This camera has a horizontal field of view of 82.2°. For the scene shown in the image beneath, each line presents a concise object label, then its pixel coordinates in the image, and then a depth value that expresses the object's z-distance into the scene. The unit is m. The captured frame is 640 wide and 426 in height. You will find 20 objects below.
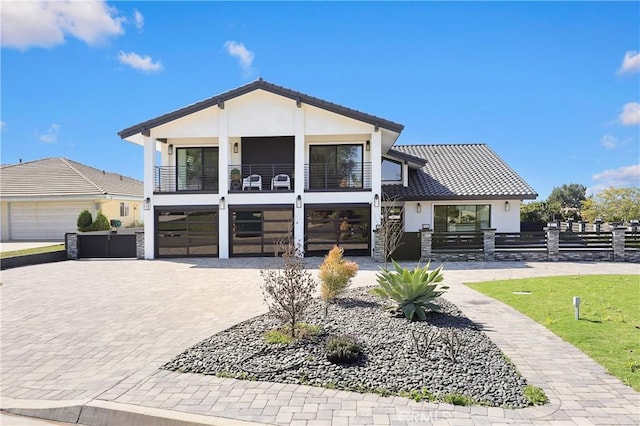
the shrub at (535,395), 4.09
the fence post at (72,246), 18.34
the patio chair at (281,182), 19.16
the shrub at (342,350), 5.05
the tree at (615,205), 33.06
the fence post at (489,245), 17.08
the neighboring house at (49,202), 26.42
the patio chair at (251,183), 19.33
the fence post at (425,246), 17.00
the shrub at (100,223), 22.93
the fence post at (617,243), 17.19
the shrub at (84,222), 22.02
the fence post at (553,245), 17.09
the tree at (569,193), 67.44
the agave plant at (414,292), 6.98
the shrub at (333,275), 8.21
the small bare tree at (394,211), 17.07
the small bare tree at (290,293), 5.97
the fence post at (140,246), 18.59
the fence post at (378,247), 17.02
